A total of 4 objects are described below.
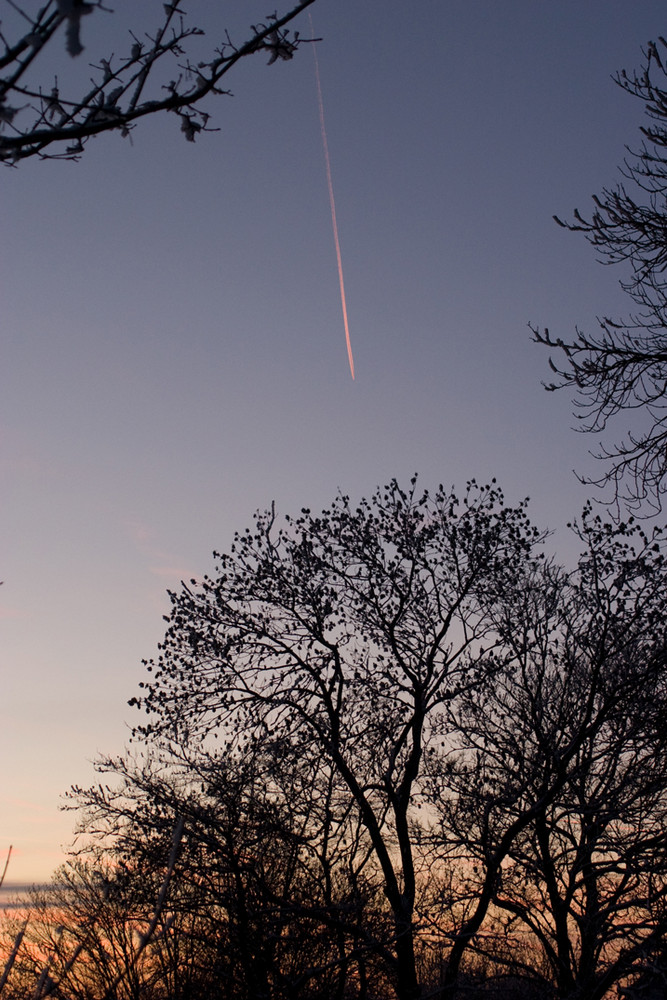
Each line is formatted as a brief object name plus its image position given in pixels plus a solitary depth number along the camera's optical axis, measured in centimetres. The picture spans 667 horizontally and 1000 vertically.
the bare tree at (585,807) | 1255
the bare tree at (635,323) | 913
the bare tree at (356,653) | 1491
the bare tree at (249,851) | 1363
